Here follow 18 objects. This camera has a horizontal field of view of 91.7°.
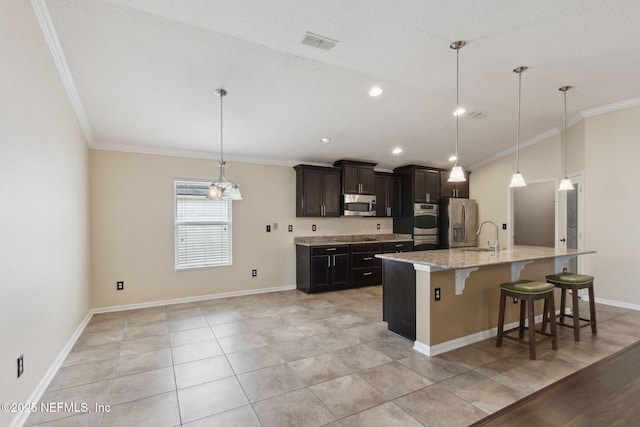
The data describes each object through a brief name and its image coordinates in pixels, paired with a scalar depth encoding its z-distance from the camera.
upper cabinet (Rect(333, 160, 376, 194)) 5.84
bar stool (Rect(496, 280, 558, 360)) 2.86
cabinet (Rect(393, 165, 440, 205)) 6.40
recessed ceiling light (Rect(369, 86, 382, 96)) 3.55
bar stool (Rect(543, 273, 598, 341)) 3.30
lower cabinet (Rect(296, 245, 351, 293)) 5.34
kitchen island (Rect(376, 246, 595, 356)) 2.99
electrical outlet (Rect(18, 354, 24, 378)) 1.99
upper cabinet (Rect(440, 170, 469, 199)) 6.70
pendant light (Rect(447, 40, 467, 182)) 2.72
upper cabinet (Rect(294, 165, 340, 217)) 5.56
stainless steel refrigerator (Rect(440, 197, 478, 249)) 6.46
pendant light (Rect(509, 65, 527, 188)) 3.25
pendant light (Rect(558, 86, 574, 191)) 3.76
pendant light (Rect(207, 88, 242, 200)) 3.23
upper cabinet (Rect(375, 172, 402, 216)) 6.38
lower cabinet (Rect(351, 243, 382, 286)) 5.73
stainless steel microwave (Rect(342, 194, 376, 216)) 5.90
